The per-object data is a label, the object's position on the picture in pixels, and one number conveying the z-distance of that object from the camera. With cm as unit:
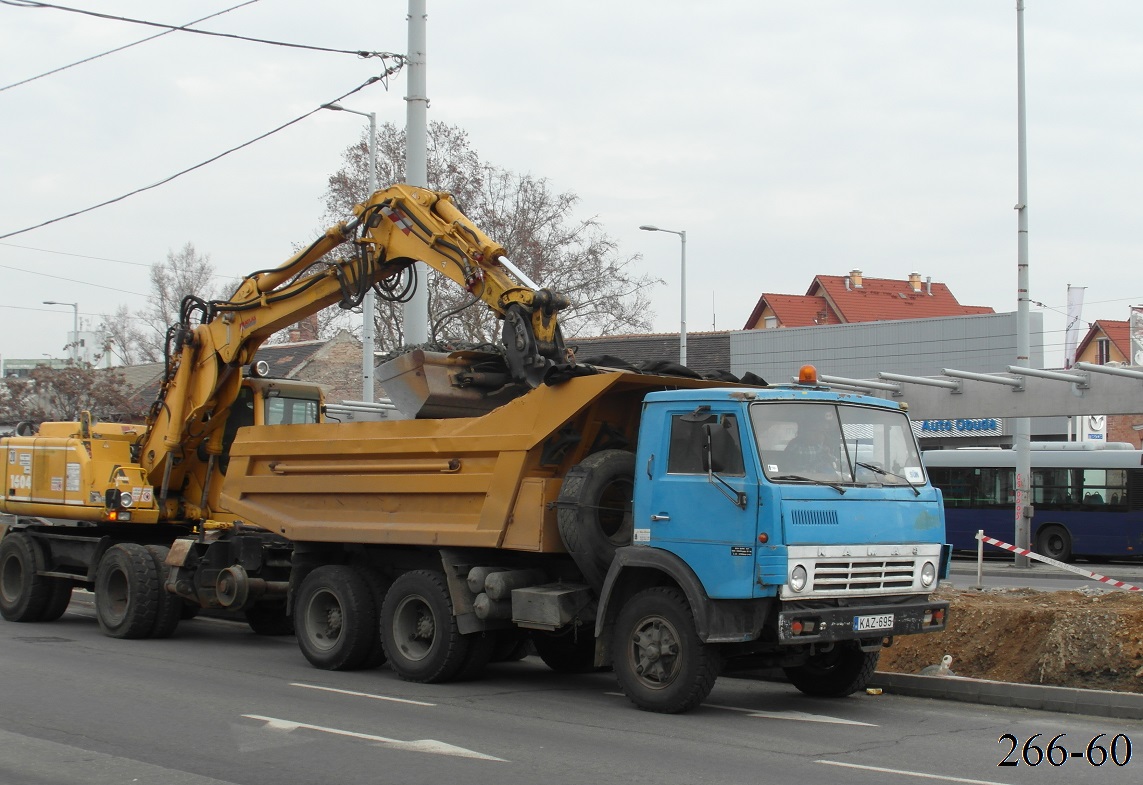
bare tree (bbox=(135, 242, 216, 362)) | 6831
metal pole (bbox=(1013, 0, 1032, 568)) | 2650
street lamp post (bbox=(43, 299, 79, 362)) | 4412
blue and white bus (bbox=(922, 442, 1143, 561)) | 3055
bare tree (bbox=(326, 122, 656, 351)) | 3875
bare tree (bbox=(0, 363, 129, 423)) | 3894
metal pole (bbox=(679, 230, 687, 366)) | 3722
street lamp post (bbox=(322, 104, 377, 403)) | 2491
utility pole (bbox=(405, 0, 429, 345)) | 1536
